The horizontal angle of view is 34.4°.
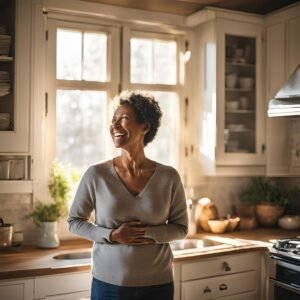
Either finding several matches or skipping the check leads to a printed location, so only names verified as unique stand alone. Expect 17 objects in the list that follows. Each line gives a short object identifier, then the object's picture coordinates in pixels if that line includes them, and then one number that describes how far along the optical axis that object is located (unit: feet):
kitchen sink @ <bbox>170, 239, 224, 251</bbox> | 10.43
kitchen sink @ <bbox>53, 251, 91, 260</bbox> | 8.89
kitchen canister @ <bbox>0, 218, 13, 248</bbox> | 8.81
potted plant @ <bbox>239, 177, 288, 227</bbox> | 11.69
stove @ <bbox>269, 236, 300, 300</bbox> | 8.66
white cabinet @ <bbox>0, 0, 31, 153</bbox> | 8.70
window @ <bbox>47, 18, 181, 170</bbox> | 10.27
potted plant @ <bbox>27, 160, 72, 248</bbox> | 9.29
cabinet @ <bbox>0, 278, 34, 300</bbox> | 7.31
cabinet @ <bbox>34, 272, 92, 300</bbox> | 7.61
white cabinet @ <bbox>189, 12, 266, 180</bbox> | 10.89
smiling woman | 6.37
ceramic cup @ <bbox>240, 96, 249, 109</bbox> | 11.38
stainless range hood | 9.37
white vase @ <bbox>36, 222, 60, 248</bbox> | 9.26
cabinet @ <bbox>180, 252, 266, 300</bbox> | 8.81
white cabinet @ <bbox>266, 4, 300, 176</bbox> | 10.88
